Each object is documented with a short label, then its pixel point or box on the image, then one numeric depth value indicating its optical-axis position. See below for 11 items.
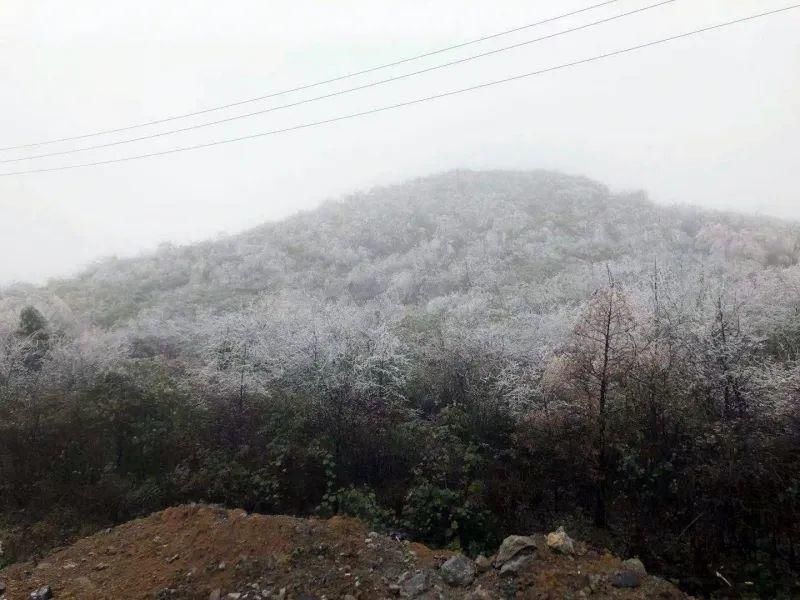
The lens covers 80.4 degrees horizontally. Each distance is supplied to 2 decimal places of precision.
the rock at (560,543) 6.20
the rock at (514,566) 6.04
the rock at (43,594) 6.29
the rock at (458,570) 6.12
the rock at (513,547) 6.24
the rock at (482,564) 6.28
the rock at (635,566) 5.88
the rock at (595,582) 5.64
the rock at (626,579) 5.65
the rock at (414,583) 5.98
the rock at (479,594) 5.74
